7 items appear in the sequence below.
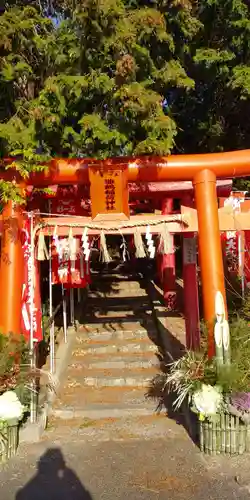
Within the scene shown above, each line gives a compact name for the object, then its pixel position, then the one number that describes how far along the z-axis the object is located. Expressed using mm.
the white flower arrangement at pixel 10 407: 5773
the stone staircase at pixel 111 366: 7480
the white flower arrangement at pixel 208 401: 5758
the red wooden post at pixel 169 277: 12318
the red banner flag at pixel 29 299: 7051
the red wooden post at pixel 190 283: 8461
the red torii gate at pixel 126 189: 6832
